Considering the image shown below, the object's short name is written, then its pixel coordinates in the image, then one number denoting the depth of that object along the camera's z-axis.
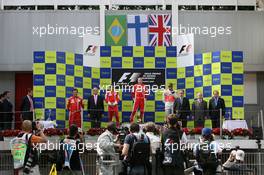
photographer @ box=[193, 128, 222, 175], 12.52
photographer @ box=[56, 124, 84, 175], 13.02
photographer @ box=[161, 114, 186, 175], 12.78
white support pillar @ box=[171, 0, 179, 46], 27.51
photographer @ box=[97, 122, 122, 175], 14.04
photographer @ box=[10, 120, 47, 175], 12.43
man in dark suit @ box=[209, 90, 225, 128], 22.45
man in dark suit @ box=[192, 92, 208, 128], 22.72
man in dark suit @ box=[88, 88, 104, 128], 23.55
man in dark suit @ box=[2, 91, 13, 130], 22.31
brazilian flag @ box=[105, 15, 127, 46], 27.34
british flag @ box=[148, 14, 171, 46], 27.34
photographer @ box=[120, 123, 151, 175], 13.03
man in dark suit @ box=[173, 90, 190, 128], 23.22
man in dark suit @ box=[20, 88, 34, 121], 23.89
